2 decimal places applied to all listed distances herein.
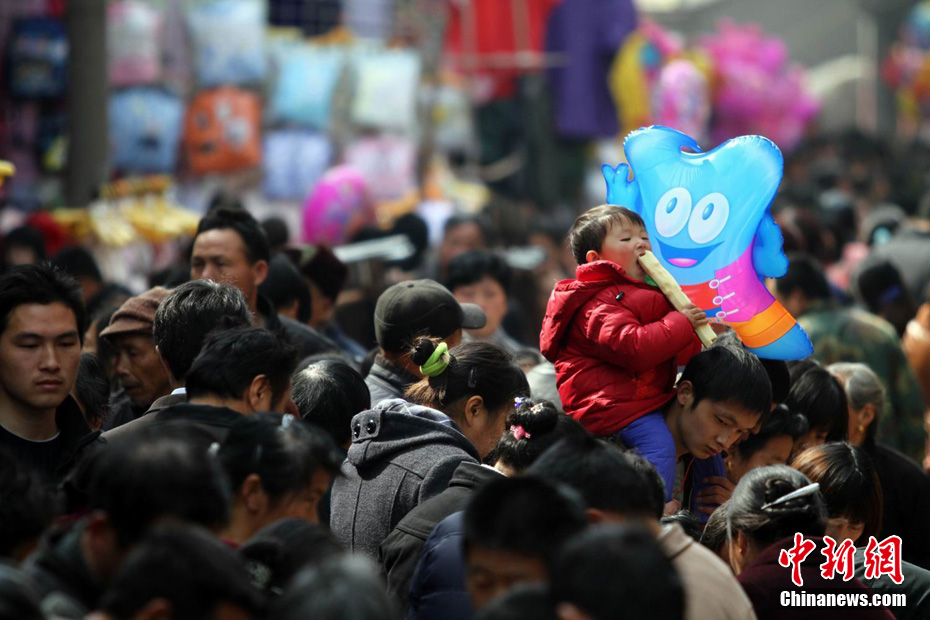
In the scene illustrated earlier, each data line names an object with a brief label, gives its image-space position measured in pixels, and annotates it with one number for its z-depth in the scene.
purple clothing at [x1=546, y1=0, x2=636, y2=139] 24.95
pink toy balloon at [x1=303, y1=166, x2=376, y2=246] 17.52
